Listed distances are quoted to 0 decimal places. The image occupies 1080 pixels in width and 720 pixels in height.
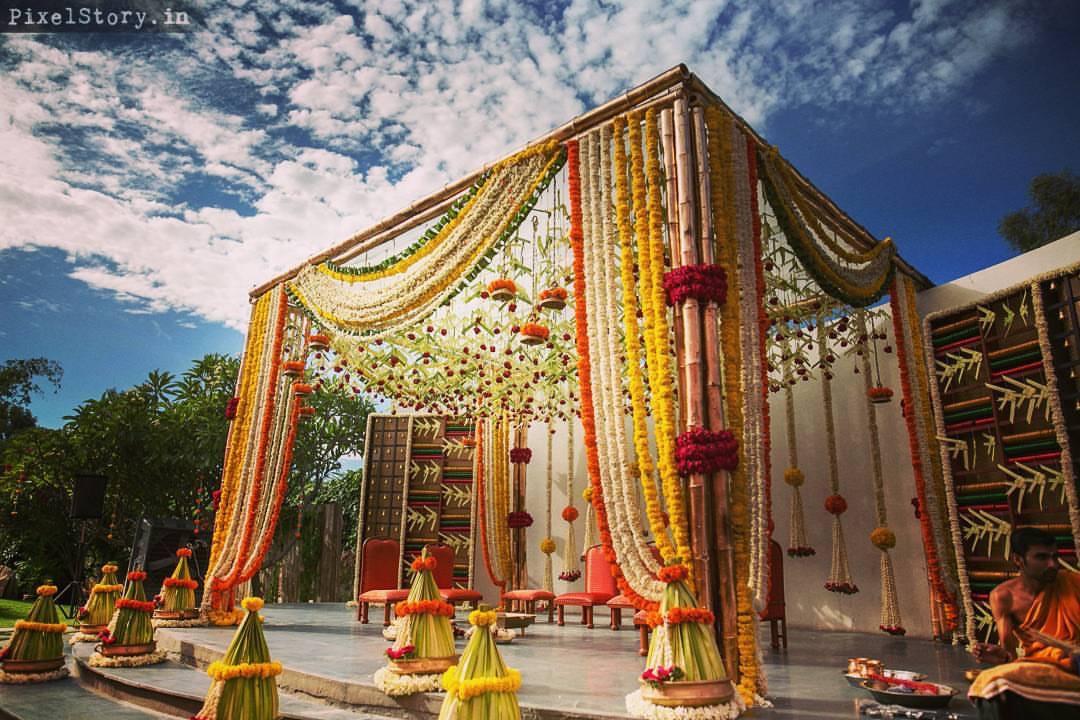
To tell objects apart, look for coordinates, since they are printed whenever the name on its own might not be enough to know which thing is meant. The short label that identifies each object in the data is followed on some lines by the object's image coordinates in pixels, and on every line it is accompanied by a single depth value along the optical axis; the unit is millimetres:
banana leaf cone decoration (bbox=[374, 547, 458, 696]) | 3750
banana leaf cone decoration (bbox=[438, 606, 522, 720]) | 2670
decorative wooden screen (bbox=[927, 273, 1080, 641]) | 4969
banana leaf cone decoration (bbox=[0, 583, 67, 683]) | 4750
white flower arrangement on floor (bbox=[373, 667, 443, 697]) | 3682
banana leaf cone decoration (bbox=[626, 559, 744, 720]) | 3078
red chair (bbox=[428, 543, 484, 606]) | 8906
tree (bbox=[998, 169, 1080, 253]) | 11945
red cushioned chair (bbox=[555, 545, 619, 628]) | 7453
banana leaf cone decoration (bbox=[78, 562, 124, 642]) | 6043
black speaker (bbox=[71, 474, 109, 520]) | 7598
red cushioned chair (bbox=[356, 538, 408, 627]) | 8477
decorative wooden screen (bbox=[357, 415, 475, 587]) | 10148
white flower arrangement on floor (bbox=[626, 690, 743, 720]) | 3020
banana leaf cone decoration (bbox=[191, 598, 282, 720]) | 2949
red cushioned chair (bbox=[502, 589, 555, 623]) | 7789
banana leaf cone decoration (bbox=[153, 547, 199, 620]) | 6641
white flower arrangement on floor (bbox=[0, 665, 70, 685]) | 4695
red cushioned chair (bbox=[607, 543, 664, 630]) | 6672
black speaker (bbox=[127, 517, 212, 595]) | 8156
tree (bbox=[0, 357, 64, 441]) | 18922
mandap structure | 3783
